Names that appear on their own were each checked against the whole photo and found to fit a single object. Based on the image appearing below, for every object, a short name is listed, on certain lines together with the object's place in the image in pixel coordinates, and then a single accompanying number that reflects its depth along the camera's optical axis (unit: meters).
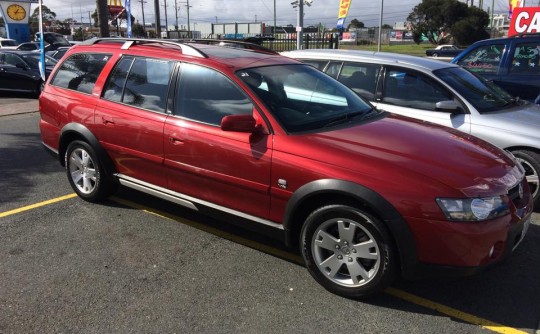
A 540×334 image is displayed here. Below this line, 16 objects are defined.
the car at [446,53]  22.97
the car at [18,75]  14.29
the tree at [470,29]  55.50
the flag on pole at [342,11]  23.80
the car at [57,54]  20.36
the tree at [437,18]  58.84
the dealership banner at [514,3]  18.52
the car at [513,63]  7.20
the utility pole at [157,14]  38.78
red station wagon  2.95
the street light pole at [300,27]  19.28
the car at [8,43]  30.22
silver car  4.91
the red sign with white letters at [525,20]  12.08
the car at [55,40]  30.32
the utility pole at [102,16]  13.21
